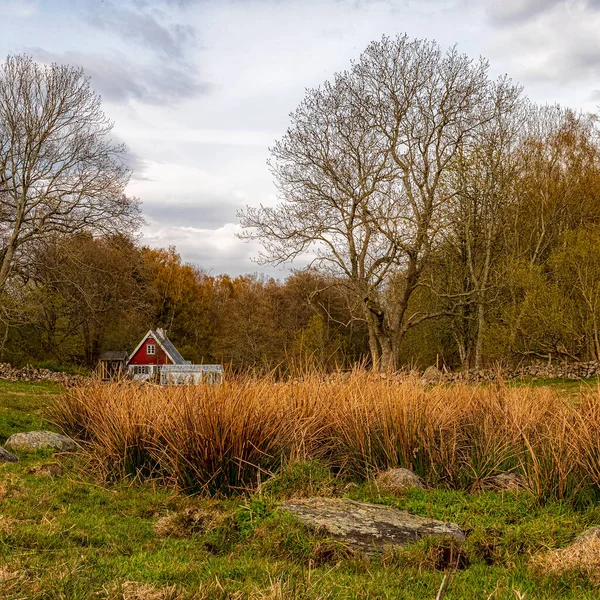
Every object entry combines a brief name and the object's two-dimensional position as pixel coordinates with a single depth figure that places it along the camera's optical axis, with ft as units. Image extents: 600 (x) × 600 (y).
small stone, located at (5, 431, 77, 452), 27.99
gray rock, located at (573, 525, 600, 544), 14.83
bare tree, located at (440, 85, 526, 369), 80.94
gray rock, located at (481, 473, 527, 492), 21.07
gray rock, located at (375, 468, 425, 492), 20.16
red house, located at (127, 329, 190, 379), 127.83
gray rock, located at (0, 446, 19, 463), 25.10
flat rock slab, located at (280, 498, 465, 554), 15.12
